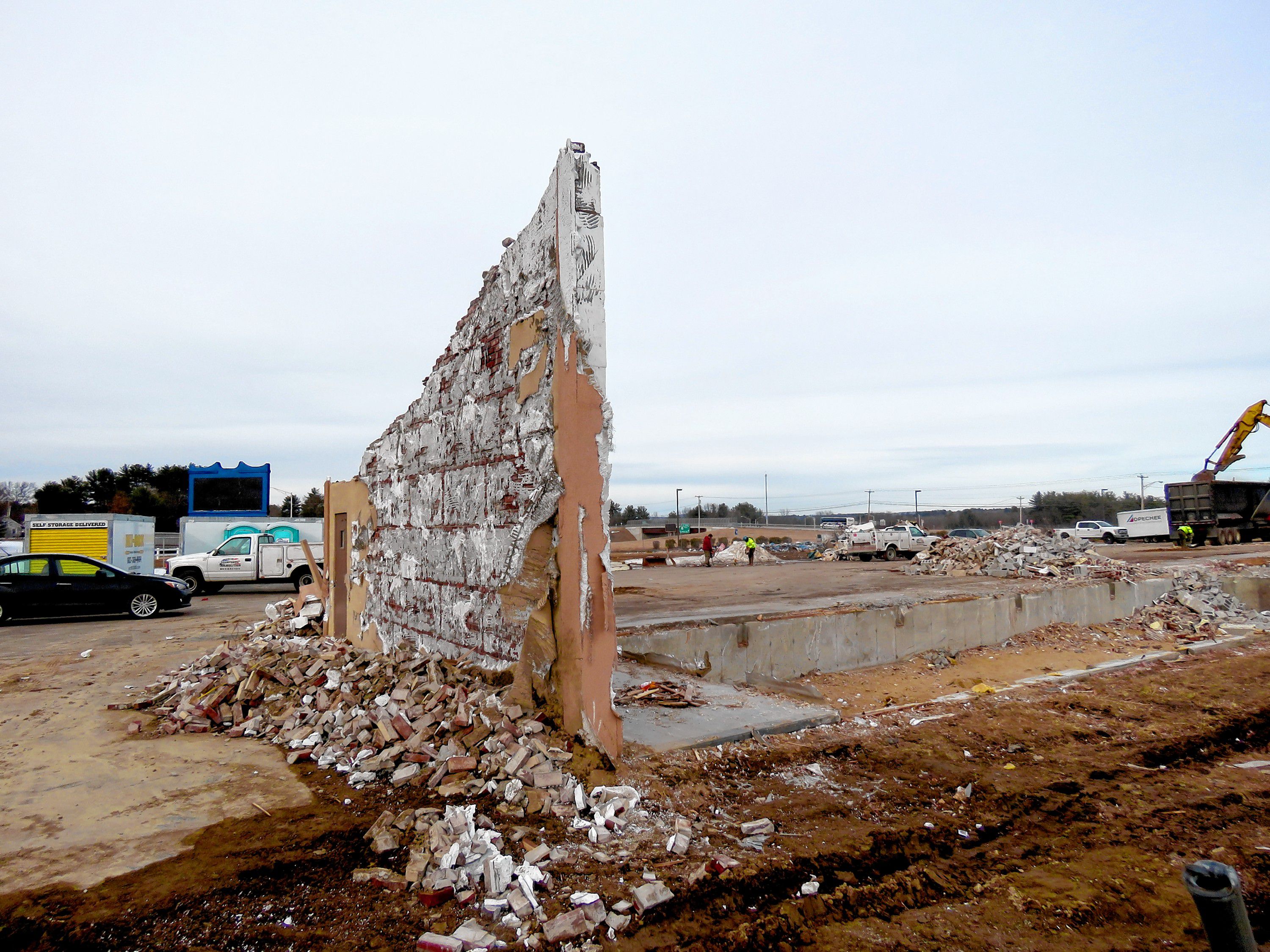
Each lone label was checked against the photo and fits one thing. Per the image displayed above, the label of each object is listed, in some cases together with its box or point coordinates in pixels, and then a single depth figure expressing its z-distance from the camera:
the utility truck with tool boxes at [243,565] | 19.48
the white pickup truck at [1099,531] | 39.03
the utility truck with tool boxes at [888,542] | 30.16
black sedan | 13.34
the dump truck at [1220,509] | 30.67
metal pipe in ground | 1.60
